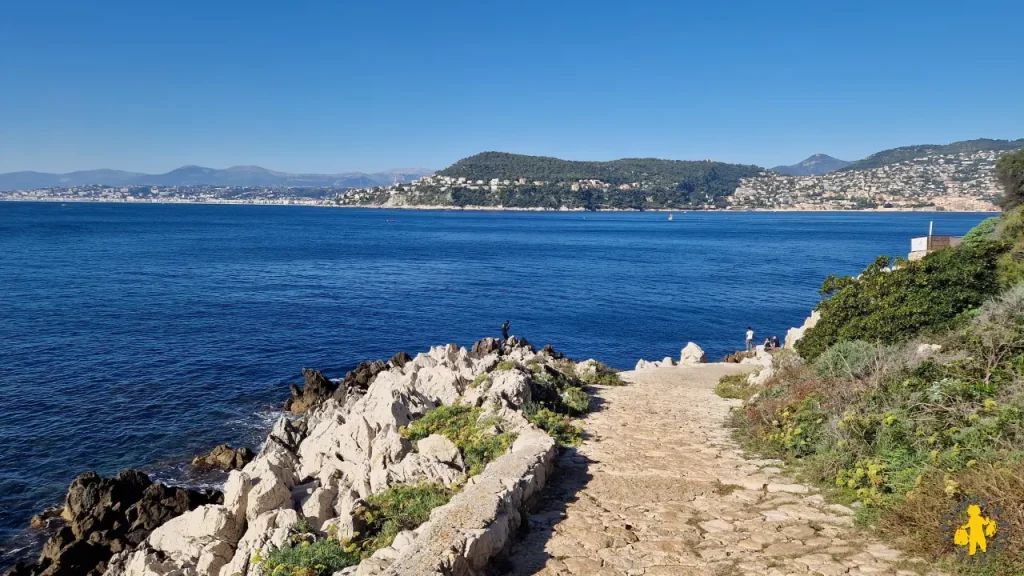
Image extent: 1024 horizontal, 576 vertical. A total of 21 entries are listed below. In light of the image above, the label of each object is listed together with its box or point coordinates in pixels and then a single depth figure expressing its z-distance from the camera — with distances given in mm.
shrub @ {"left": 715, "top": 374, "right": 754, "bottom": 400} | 17328
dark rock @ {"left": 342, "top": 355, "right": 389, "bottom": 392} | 23734
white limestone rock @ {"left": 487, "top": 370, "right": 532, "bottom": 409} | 13609
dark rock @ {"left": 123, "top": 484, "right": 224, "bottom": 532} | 13344
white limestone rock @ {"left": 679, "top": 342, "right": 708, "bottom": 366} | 26234
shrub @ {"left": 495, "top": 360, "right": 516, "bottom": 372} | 16641
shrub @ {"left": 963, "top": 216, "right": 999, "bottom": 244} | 21625
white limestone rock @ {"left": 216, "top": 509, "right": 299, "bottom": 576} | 8992
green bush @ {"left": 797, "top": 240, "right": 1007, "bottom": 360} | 15367
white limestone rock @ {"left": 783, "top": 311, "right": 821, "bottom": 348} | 22222
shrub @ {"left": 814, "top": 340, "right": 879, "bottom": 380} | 12688
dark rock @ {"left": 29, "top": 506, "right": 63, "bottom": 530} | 14828
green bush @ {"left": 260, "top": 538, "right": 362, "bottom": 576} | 7834
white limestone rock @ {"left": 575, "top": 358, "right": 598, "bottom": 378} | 19016
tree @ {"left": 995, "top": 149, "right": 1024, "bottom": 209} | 33531
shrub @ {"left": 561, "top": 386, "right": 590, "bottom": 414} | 14773
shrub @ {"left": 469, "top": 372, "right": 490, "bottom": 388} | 15764
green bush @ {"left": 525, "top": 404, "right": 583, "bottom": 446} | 12414
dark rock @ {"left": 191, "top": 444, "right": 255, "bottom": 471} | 18047
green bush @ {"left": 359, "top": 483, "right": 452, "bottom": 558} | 8492
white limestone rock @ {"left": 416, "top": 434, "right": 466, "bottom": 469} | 10968
